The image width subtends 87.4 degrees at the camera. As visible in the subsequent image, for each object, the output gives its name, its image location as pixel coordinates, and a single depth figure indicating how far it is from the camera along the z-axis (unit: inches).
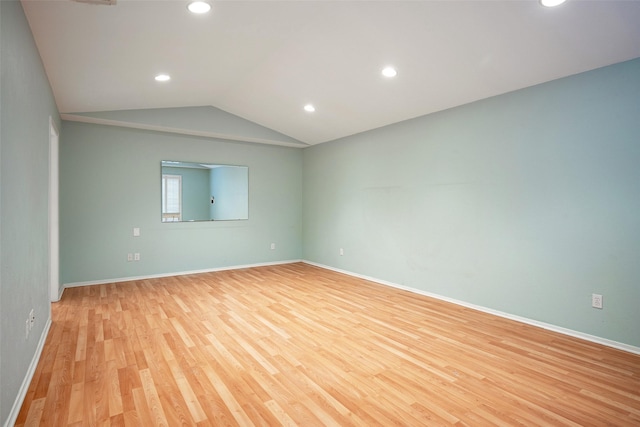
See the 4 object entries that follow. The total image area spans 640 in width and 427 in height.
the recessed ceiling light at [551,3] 91.7
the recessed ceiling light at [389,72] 139.7
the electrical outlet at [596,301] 118.4
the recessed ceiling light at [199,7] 94.5
